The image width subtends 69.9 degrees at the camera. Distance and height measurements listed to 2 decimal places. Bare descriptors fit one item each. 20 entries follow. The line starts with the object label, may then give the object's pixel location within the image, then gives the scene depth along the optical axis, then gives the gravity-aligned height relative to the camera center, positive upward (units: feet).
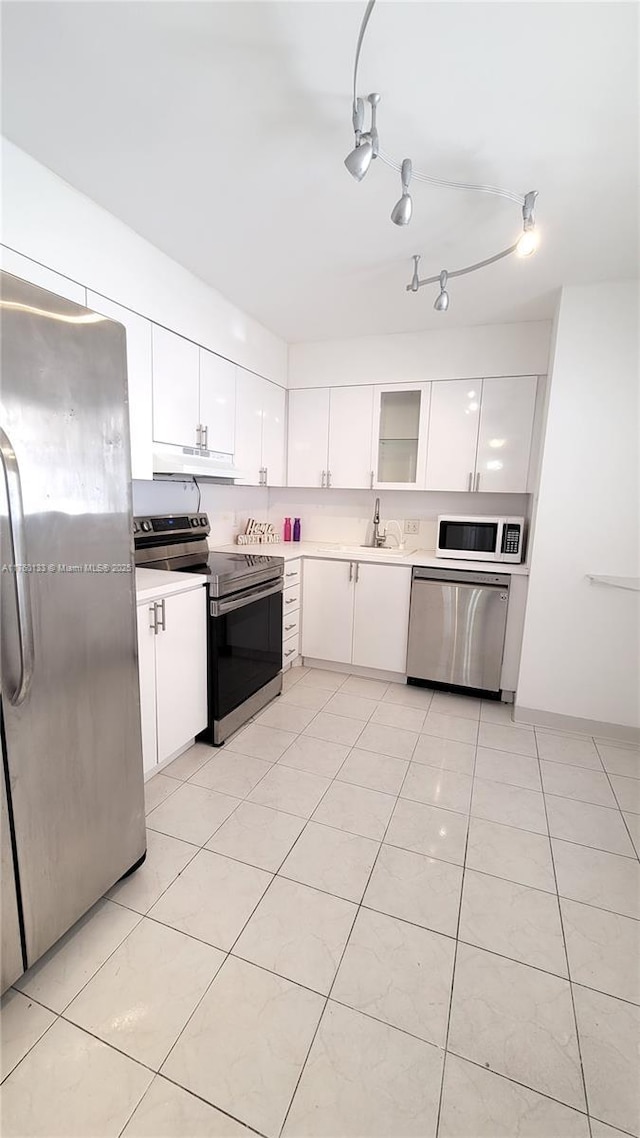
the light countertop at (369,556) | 10.00 -1.14
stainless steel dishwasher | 9.96 -2.59
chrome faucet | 12.55 -0.75
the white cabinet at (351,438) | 11.62 +1.78
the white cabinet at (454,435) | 10.67 +1.79
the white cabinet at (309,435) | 12.07 +1.89
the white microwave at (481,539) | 10.06 -0.61
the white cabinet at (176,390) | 7.80 +2.00
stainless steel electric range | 8.00 -2.04
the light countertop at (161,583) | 6.53 -1.23
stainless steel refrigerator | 3.59 -1.00
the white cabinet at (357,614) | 10.88 -2.59
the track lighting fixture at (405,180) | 4.07 +3.49
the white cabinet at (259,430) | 10.44 +1.82
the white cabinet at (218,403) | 9.00 +2.06
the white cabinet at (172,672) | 6.70 -2.64
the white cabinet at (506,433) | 10.21 +1.79
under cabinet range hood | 7.63 +0.71
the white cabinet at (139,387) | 7.10 +1.82
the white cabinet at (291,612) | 10.96 -2.59
